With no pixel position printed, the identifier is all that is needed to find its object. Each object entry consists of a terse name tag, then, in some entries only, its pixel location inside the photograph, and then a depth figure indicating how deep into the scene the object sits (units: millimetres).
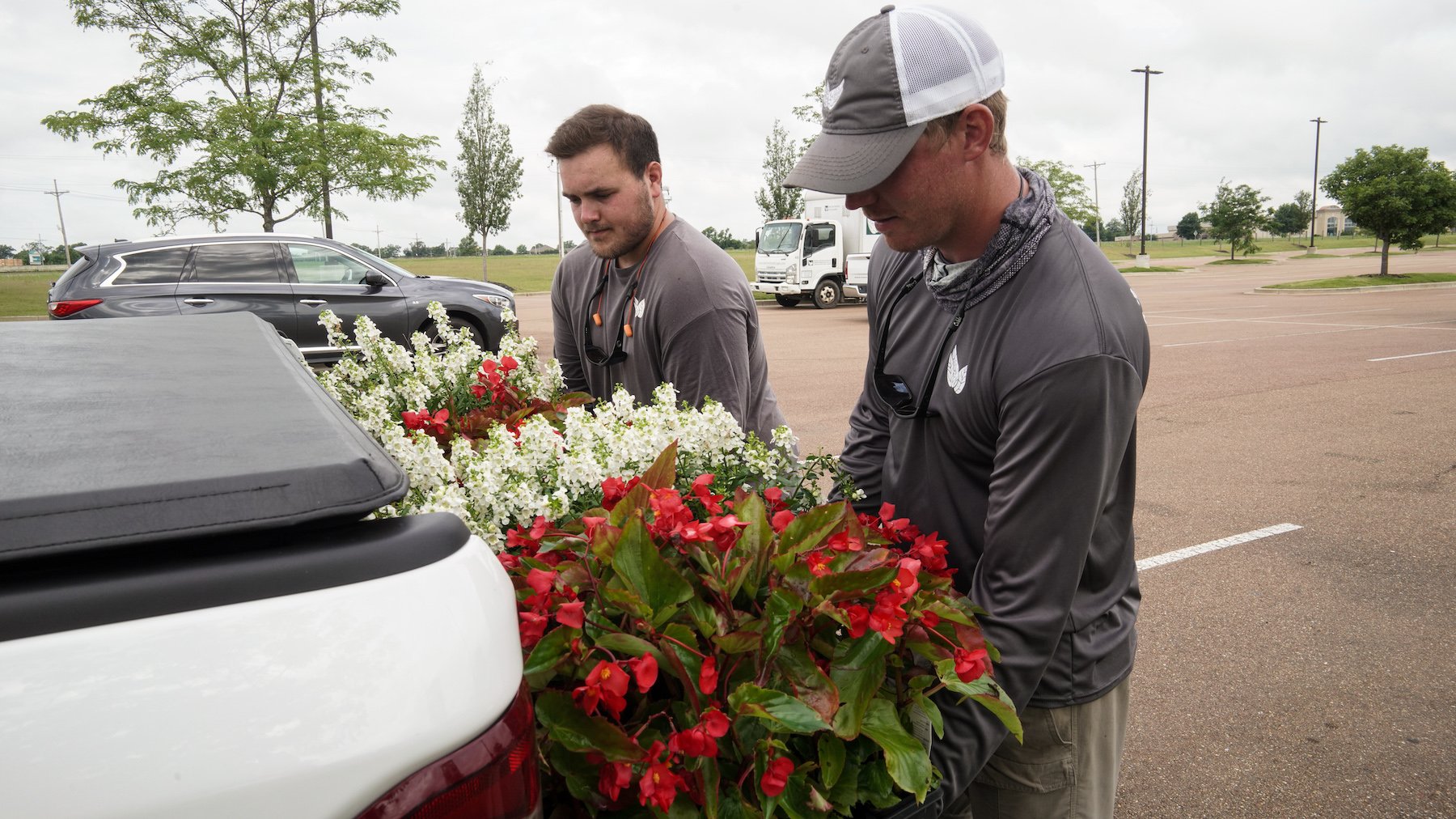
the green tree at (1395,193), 28109
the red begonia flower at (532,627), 1235
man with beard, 2715
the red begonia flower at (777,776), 1138
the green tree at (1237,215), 50469
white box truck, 22812
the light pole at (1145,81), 44562
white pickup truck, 759
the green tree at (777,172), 33531
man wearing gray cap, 1395
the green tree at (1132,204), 69062
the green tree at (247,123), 16375
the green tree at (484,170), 30672
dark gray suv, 9812
